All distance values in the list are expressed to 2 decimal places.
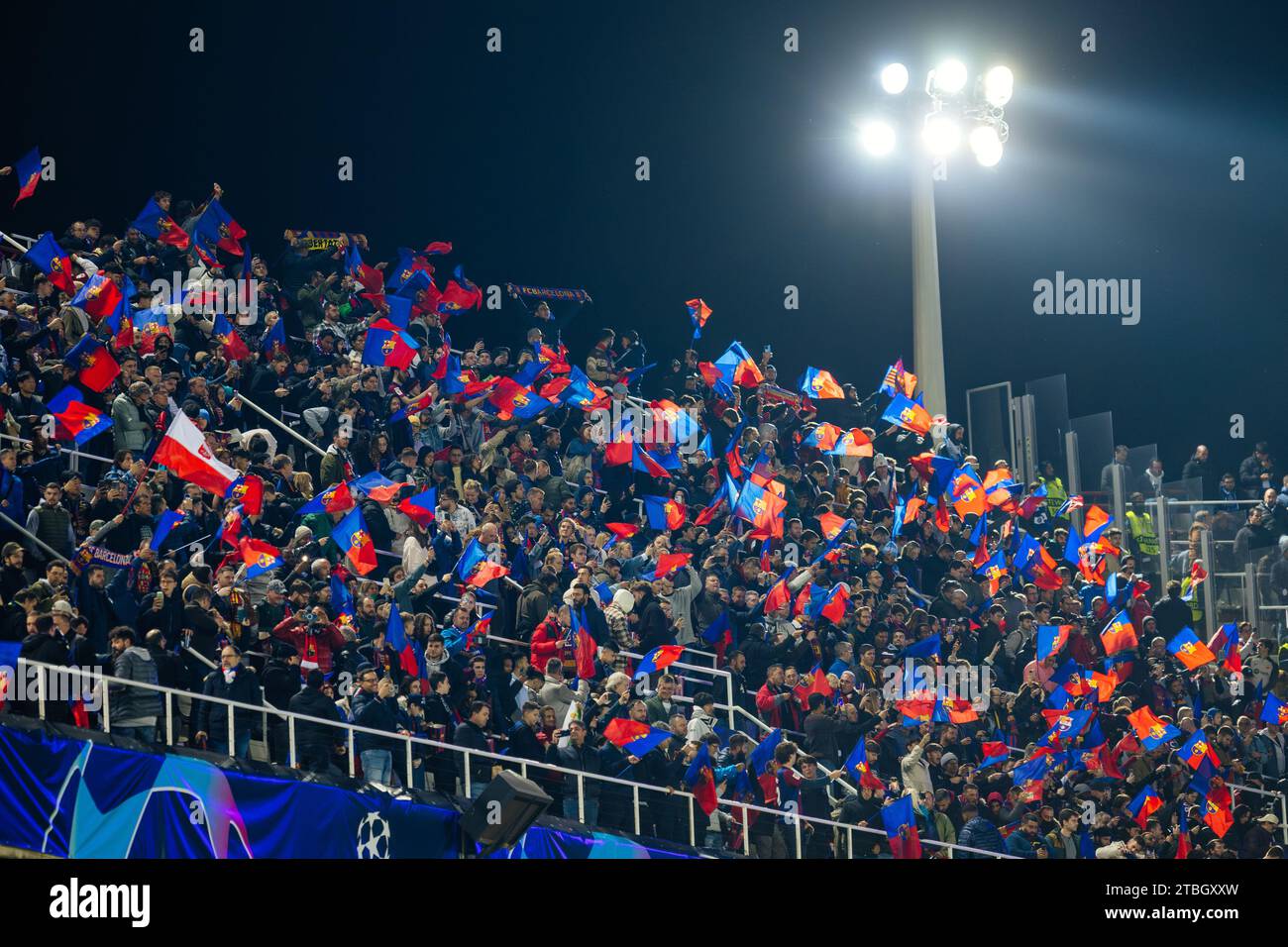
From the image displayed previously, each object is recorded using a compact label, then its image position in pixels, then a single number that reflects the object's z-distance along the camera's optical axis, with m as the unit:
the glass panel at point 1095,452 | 22.53
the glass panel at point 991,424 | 24.17
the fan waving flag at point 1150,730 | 16.62
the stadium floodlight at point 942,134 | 21.55
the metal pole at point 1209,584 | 19.95
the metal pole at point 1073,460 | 22.62
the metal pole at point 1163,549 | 20.67
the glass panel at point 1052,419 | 23.31
